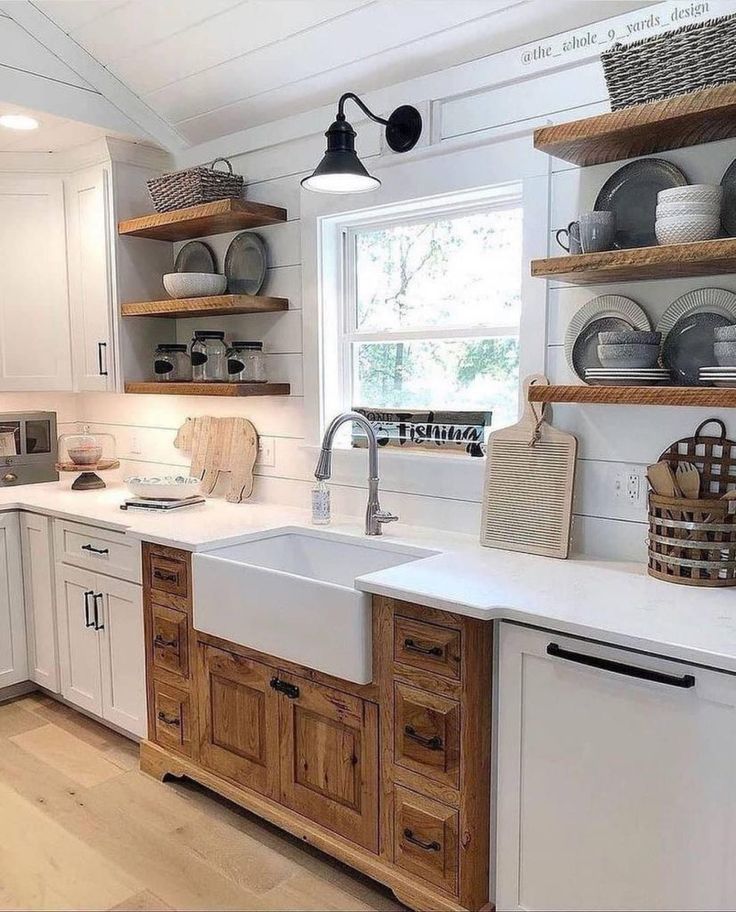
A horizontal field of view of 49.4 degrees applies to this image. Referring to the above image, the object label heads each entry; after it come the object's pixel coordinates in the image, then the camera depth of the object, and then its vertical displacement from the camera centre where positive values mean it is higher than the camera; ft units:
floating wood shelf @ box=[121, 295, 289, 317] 9.78 +0.84
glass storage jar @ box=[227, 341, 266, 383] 10.21 +0.13
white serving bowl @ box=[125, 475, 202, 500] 10.41 -1.51
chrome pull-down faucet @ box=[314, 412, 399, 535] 8.64 -1.04
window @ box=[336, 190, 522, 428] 8.65 +0.72
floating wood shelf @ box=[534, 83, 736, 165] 6.02 +1.93
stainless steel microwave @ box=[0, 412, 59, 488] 12.44 -1.18
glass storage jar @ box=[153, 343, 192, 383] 11.17 +0.12
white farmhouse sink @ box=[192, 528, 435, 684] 6.82 -2.14
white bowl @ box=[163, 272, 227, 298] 10.32 +1.14
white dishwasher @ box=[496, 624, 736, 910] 5.13 -2.81
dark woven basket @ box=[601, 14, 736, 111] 5.97 +2.37
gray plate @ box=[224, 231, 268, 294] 10.39 +1.42
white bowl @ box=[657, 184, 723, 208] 6.25 +1.37
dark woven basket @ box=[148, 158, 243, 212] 10.05 +2.35
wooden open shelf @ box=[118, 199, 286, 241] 9.67 +1.91
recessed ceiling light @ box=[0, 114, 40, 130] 10.03 +3.18
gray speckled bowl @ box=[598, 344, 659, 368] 6.68 +0.13
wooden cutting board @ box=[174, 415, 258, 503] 10.75 -1.06
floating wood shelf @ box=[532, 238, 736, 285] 6.05 +0.85
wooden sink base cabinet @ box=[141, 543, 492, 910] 6.29 -3.32
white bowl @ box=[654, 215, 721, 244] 6.26 +1.11
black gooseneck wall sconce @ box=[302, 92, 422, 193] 7.17 +1.81
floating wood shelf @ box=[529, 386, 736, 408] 6.09 -0.20
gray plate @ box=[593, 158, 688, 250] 7.01 +1.57
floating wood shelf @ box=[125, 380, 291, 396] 9.84 -0.21
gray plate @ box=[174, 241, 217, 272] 11.12 +1.60
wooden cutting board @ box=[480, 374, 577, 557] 7.70 -1.16
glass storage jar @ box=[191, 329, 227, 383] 10.53 +0.21
